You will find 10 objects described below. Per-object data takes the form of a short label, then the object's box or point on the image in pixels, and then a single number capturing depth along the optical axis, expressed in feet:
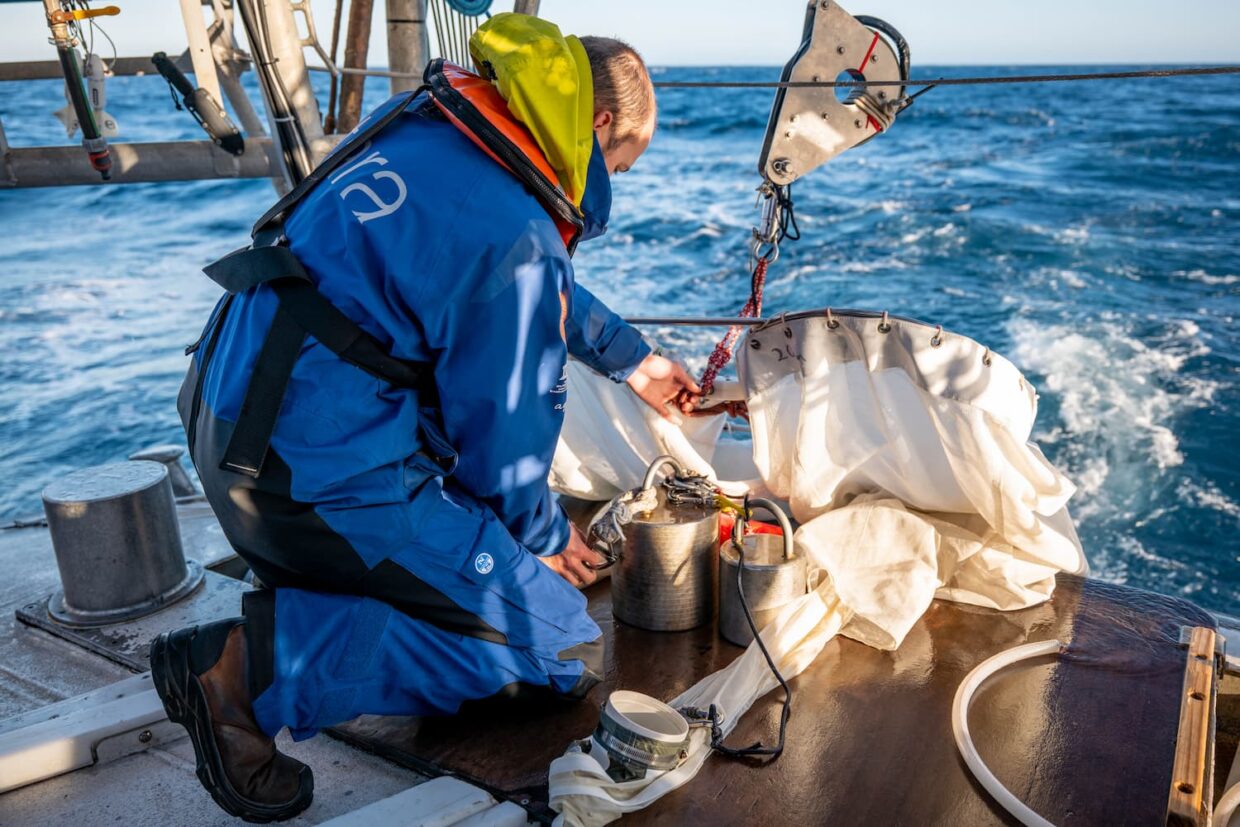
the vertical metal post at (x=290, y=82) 11.59
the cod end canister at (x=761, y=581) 7.58
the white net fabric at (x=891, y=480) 7.80
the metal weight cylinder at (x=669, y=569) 7.72
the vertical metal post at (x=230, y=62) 15.28
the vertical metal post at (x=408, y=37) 12.32
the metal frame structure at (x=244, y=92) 11.78
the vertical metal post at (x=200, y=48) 12.95
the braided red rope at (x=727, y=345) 9.31
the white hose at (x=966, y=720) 5.92
